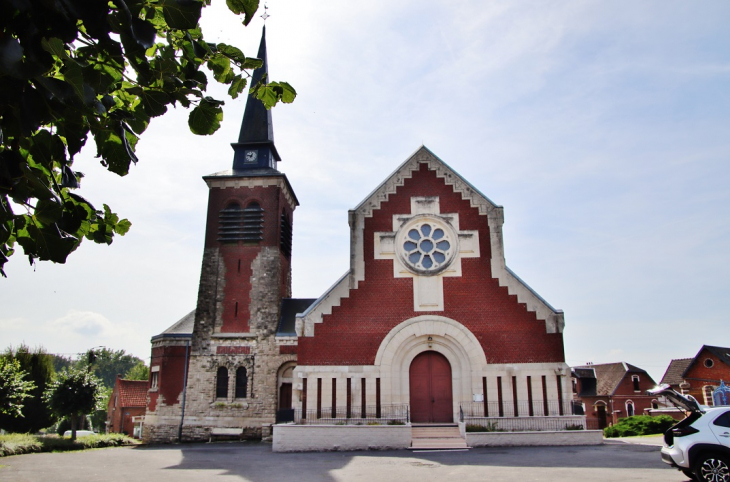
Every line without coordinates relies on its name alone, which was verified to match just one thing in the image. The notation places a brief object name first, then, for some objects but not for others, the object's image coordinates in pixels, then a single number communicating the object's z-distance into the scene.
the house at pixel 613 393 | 47.75
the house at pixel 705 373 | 42.34
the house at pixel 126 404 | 42.56
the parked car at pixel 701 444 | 9.12
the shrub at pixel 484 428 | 18.11
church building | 19.73
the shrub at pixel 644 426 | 26.23
